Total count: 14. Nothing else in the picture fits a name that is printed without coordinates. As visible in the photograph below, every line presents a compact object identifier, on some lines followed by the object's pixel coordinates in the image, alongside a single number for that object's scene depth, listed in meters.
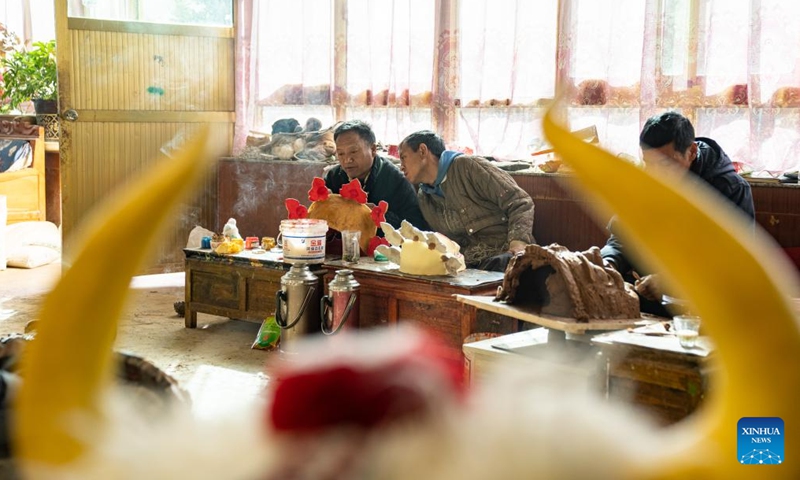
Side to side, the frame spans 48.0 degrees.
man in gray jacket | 5.20
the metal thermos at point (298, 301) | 4.66
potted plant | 8.30
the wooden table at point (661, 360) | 2.23
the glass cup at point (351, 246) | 4.84
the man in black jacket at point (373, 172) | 5.45
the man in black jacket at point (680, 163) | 3.35
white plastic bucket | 4.79
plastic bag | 5.07
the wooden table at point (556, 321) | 2.62
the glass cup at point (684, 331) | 2.31
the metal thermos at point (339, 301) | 4.43
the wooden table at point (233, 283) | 5.22
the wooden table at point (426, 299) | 4.07
